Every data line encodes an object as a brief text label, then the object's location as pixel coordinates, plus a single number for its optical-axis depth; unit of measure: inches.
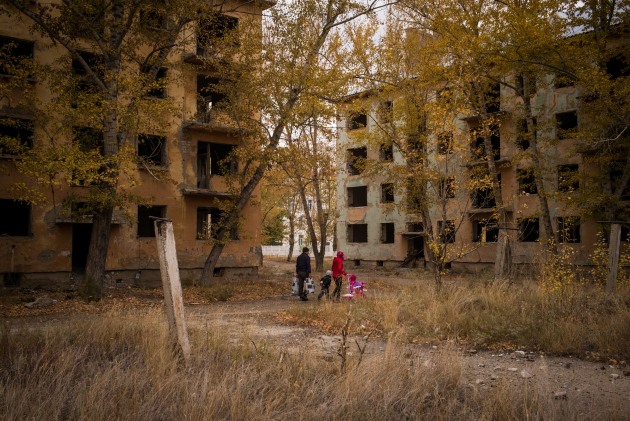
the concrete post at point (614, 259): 443.8
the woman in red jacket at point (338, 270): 619.7
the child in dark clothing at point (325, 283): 628.7
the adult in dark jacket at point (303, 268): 672.4
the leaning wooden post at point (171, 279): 253.3
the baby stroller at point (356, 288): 589.9
